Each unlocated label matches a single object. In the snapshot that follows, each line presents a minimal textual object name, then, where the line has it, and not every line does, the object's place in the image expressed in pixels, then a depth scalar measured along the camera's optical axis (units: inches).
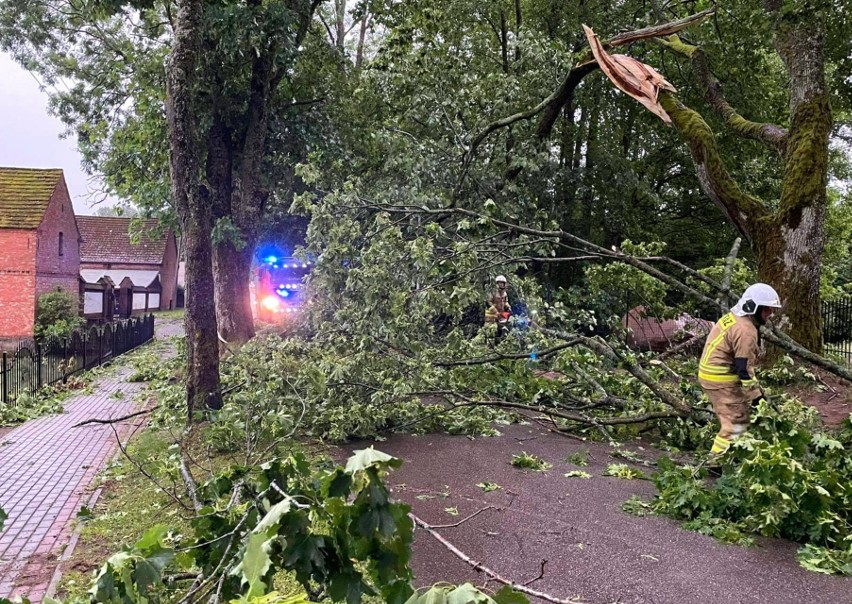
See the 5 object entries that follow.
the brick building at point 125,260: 1572.3
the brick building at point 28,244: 826.2
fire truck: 742.5
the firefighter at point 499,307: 366.0
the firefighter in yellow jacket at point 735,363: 216.8
